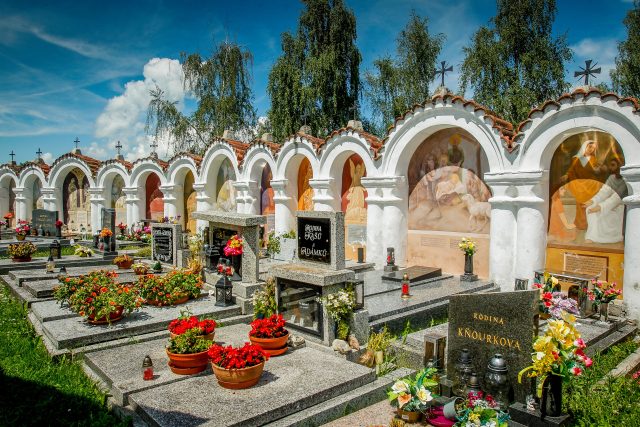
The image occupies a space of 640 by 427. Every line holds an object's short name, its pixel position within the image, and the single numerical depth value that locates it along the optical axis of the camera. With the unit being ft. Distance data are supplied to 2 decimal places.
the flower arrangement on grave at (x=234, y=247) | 35.17
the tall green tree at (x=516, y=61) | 75.97
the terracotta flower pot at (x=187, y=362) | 21.83
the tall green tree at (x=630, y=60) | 74.84
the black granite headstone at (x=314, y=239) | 28.69
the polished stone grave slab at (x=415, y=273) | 41.71
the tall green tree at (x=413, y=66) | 87.86
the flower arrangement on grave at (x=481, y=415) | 16.03
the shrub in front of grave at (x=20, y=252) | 51.37
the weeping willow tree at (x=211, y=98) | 93.15
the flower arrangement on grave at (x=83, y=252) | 55.47
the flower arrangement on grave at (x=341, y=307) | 26.27
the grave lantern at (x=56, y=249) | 52.14
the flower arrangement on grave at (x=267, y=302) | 29.96
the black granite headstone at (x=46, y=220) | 78.02
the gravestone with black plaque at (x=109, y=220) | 62.44
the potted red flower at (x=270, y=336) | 24.75
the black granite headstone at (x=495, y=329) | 18.66
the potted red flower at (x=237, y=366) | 19.99
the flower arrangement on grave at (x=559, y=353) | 16.43
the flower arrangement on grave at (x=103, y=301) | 28.37
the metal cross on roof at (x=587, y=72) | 35.09
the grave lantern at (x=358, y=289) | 27.37
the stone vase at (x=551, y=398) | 16.83
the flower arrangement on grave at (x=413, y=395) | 18.26
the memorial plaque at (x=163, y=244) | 49.70
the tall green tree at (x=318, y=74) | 88.74
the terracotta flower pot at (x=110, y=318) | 28.68
